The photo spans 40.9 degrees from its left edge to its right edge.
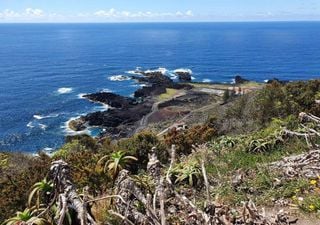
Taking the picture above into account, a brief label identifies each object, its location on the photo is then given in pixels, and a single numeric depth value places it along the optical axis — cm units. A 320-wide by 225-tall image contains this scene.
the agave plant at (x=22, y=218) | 526
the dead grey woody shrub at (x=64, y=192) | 493
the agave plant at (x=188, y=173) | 772
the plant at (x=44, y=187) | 621
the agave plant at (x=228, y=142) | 1197
